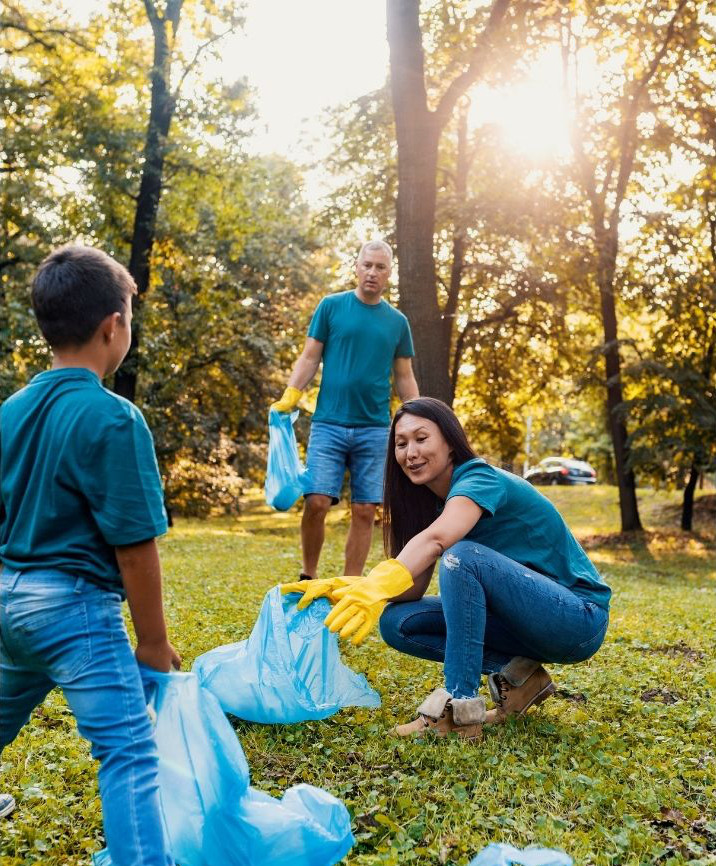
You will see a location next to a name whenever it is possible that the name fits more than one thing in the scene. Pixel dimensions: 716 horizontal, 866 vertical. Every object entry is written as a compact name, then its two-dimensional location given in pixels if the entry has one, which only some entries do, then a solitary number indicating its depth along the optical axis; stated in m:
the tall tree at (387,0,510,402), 9.30
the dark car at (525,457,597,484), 38.88
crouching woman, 3.21
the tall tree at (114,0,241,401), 14.55
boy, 1.93
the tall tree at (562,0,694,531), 14.05
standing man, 5.18
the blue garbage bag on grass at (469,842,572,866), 2.23
